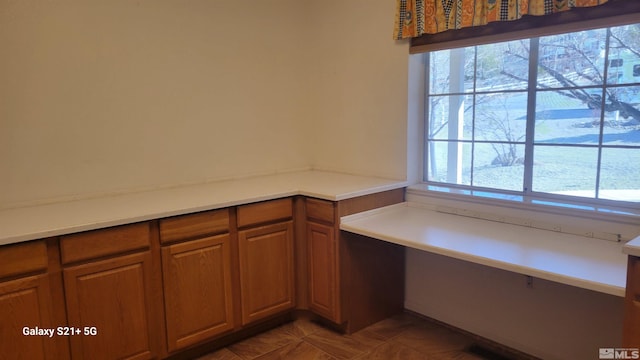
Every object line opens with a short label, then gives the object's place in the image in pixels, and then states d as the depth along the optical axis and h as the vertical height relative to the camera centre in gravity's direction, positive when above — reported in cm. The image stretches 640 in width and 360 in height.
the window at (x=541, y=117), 220 +2
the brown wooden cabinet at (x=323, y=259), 271 -82
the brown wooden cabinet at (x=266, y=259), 266 -81
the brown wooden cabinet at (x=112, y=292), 208 -78
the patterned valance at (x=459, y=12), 216 +58
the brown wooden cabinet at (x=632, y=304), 160 -66
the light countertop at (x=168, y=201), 204 -41
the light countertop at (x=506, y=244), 179 -58
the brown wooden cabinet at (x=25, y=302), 190 -74
